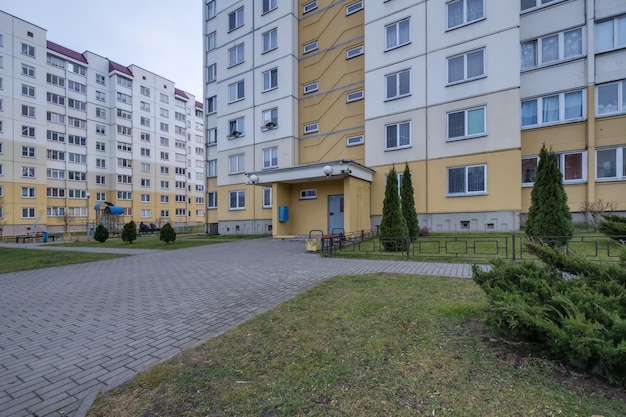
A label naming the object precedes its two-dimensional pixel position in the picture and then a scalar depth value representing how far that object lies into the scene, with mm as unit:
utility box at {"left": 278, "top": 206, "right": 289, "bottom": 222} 19062
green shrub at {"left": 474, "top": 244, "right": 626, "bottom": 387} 2549
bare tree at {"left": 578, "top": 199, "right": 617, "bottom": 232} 14227
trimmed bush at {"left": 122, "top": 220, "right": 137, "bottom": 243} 20281
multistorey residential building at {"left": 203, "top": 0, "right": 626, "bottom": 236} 15180
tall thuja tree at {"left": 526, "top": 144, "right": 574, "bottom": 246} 9672
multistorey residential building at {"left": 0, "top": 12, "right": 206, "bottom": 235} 36188
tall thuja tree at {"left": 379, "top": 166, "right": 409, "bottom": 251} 11542
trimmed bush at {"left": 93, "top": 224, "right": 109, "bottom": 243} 22281
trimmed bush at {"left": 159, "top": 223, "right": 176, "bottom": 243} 19219
